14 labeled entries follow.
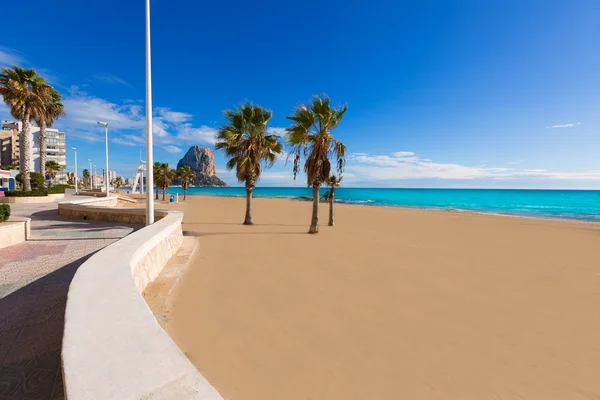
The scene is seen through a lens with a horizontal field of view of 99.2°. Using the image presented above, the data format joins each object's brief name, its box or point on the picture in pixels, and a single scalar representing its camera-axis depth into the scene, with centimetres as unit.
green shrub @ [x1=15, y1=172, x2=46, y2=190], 3279
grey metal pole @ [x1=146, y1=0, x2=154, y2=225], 881
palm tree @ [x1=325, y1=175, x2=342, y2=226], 1958
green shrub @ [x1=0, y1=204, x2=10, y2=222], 925
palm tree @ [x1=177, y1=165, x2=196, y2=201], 5438
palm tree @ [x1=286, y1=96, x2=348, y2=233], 1402
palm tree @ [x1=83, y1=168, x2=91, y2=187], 10819
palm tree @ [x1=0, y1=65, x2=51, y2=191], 2325
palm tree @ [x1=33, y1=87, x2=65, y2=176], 2780
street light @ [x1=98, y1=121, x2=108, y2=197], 2215
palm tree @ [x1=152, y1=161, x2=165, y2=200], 4969
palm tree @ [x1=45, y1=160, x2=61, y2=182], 6164
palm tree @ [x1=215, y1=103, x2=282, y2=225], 1622
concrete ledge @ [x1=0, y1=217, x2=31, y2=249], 832
